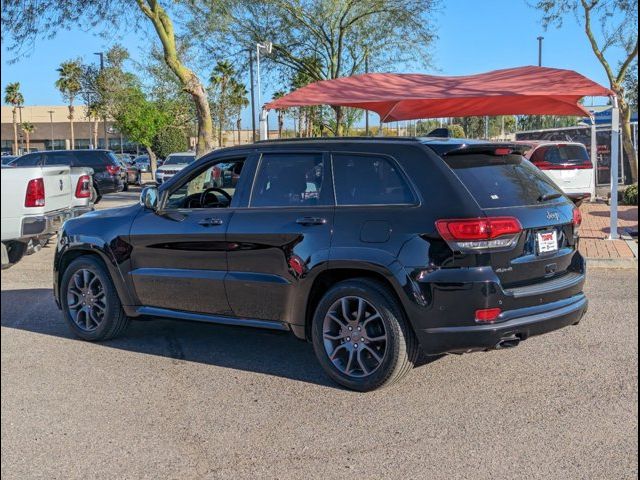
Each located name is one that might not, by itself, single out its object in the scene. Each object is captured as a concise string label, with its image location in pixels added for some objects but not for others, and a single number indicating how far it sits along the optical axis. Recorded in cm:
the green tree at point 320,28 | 2455
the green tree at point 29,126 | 6469
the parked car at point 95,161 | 2325
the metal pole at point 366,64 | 2612
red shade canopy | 1291
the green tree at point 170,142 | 5100
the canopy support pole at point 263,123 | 1362
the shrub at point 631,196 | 1802
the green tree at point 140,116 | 3816
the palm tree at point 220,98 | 4625
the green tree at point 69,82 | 5141
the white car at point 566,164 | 1540
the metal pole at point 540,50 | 4034
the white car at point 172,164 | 2875
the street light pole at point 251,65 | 2554
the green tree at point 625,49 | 1928
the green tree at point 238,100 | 5031
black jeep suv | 455
